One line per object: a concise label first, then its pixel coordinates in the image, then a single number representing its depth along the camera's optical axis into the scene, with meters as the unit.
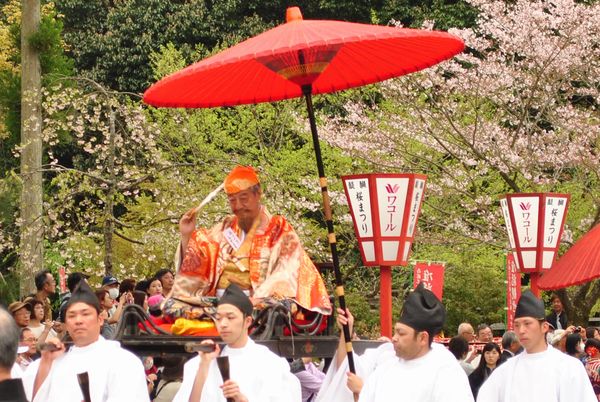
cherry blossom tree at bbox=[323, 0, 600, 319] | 19.36
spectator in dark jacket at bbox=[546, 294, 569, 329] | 16.90
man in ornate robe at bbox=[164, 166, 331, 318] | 9.45
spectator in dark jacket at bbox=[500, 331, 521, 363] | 12.59
